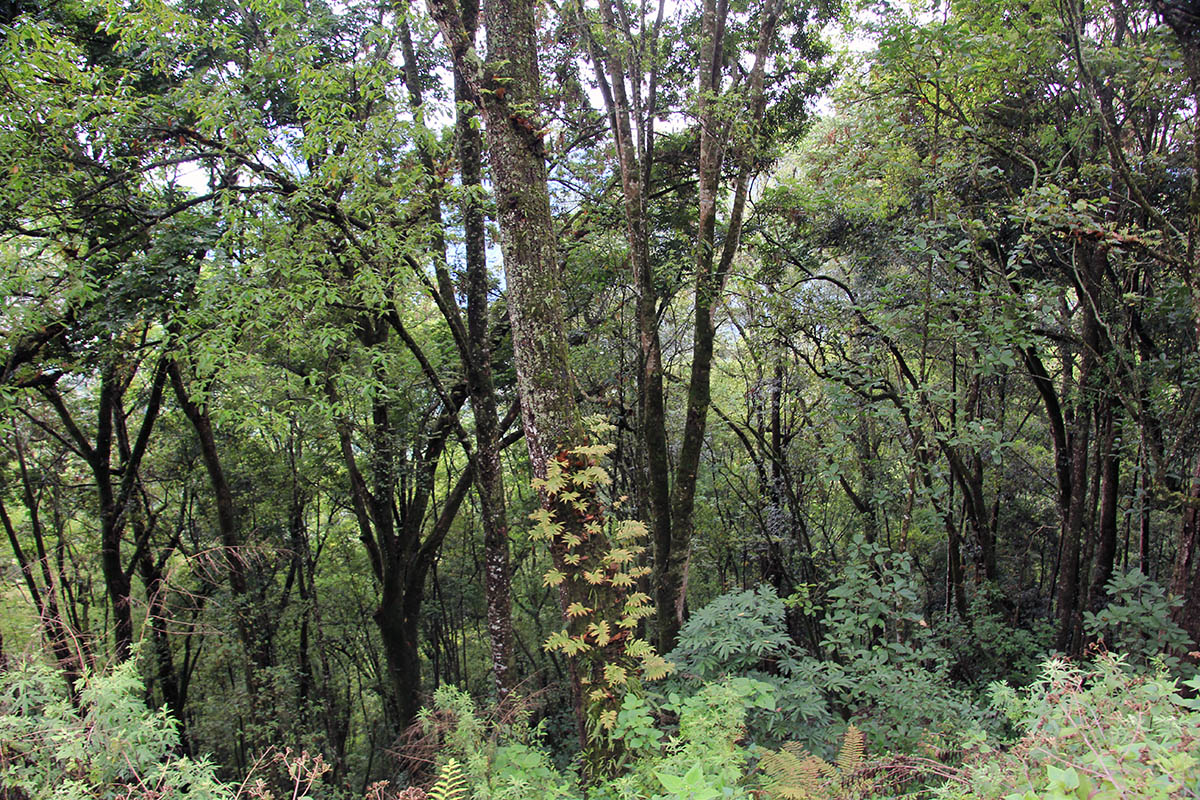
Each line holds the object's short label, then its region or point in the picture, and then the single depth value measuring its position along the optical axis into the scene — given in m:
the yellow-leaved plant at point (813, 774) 2.64
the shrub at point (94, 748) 2.04
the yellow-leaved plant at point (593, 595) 3.21
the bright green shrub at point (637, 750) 2.58
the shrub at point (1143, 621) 3.99
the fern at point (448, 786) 2.01
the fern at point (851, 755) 2.88
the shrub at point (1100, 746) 1.50
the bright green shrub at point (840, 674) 3.80
